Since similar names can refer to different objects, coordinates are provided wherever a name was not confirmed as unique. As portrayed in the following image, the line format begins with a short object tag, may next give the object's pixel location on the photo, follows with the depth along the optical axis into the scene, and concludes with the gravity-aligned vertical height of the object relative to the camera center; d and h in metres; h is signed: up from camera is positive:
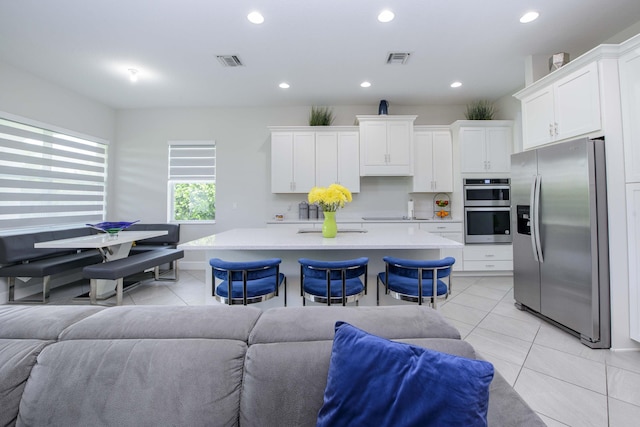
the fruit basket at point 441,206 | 4.66 +0.27
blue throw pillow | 0.62 -0.42
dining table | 2.95 -0.28
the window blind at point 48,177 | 3.50 +0.65
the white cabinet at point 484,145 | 4.30 +1.24
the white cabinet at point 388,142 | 4.48 +1.34
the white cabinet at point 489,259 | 4.21 -0.61
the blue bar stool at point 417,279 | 1.84 -0.43
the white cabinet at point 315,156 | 4.57 +1.12
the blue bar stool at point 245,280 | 1.80 -0.43
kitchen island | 2.01 -0.20
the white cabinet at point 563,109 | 2.27 +1.09
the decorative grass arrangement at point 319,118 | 4.66 +1.81
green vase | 2.44 -0.05
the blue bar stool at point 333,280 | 1.84 -0.44
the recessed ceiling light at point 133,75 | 3.60 +2.04
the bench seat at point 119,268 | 2.97 -0.57
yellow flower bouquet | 2.35 +0.21
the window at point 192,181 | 5.05 +0.76
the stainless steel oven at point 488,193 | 4.25 +0.45
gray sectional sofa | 0.78 -0.47
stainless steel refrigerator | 2.18 -0.15
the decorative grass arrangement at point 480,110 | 4.47 +1.90
